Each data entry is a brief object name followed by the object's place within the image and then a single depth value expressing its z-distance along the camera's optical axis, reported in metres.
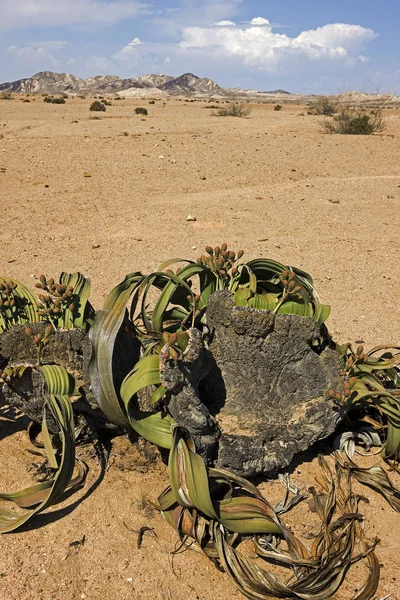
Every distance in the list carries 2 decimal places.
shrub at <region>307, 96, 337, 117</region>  15.21
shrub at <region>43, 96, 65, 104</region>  19.92
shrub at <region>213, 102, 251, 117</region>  14.26
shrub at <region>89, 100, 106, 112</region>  15.91
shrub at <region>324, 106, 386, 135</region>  10.48
